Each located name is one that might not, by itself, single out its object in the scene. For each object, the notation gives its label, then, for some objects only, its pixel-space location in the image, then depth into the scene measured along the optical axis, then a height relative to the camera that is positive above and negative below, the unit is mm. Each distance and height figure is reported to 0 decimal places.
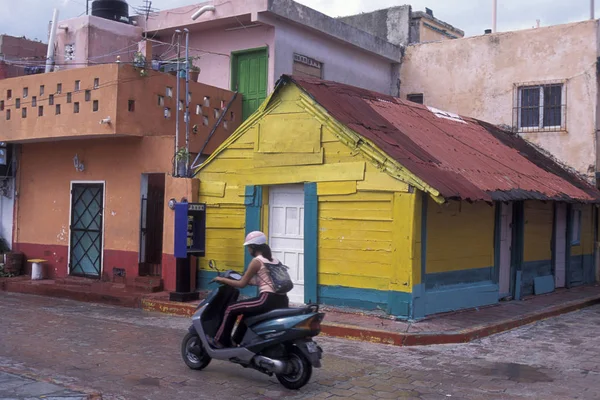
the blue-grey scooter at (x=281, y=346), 6730 -1311
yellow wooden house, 10570 +320
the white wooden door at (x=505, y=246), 13234 -440
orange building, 13406 +1205
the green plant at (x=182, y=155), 13258 +1194
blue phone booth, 12289 -479
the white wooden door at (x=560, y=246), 15559 -490
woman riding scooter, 7023 -788
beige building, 16891 +3811
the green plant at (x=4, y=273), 15805 -1444
